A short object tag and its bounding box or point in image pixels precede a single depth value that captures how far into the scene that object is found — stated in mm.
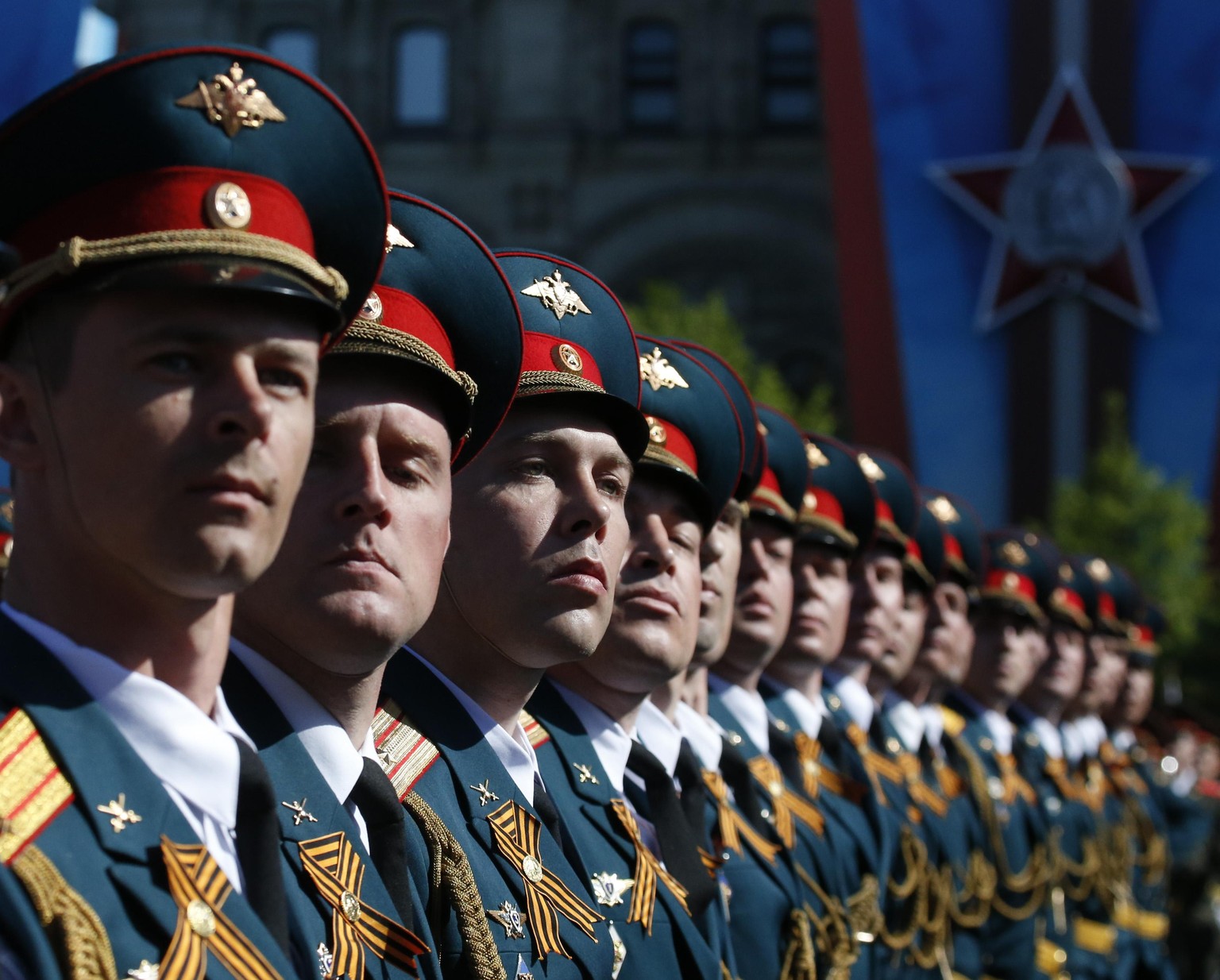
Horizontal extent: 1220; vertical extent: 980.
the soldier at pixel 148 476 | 4098
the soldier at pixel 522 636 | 6340
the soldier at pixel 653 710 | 7320
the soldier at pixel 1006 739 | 15156
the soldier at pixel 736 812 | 9266
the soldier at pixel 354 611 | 5121
